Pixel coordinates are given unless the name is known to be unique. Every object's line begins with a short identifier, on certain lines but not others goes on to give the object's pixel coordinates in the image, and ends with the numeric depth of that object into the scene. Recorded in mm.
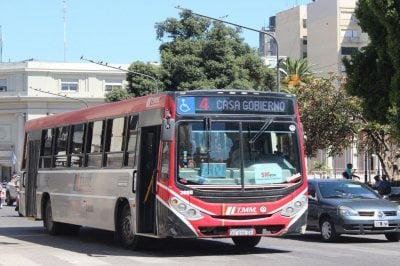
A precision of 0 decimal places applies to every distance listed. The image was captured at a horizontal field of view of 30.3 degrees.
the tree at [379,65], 22656
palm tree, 67950
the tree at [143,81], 53219
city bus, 12805
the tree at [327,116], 42719
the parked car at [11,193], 42031
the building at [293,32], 91875
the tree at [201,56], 52312
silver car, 16375
